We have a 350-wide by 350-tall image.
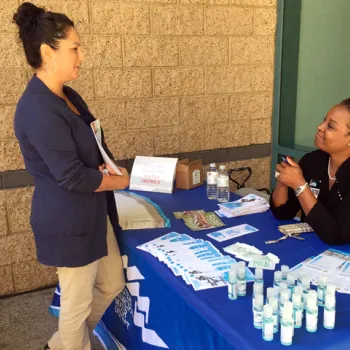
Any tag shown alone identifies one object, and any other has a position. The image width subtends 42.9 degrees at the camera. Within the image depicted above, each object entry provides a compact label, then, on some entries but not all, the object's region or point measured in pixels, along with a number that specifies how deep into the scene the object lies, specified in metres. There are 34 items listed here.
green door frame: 3.58
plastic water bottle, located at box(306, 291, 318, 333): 1.16
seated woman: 1.72
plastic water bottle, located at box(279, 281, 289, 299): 1.21
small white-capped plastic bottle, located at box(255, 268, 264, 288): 1.37
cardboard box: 2.59
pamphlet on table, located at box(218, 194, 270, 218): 2.13
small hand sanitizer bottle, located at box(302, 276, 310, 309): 1.28
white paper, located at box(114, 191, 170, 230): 2.03
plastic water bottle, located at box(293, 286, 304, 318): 1.19
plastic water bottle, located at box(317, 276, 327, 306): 1.28
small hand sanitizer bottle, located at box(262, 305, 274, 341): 1.13
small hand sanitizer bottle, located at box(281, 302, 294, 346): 1.11
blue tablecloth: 1.18
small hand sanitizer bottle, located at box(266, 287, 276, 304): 1.21
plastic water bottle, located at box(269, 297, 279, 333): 1.16
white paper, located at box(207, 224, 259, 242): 1.83
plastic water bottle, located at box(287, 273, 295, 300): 1.32
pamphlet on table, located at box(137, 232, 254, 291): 1.48
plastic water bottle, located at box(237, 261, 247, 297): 1.36
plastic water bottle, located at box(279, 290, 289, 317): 1.15
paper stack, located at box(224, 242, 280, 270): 1.55
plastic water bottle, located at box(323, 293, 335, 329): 1.18
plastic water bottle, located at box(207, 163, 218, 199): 2.41
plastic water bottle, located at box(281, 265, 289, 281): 1.40
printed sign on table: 2.54
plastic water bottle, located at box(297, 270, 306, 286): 1.32
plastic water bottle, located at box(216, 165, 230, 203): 2.31
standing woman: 1.56
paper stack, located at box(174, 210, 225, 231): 1.97
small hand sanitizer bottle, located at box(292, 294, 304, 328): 1.18
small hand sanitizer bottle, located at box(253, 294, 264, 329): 1.19
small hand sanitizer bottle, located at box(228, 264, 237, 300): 1.34
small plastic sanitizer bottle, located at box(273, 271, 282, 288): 1.36
